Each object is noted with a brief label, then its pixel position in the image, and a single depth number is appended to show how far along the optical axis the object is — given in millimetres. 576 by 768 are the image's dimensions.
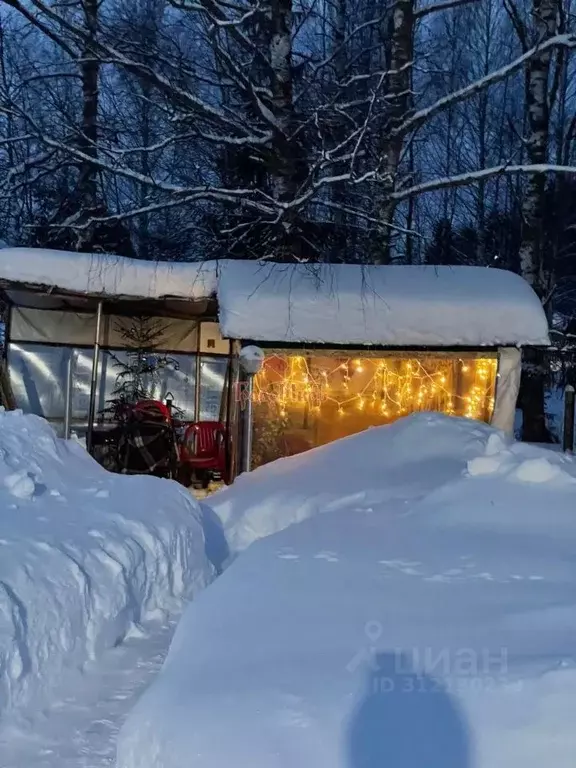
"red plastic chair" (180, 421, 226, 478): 10414
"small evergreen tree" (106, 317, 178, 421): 11773
